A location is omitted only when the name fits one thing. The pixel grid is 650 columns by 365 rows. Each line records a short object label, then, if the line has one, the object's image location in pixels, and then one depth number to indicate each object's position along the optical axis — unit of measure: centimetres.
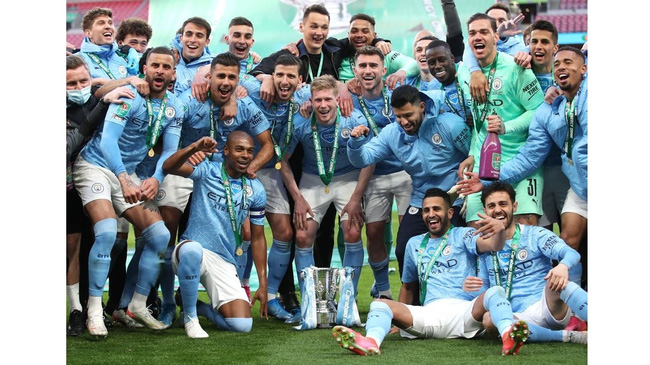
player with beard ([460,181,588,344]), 485
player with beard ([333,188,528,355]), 475
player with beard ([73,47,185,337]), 514
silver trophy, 565
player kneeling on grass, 552
